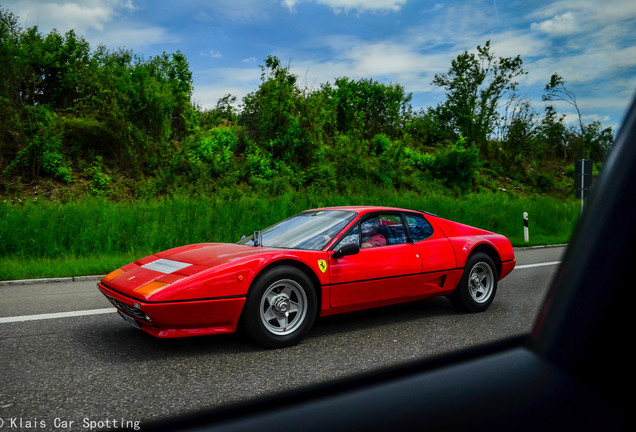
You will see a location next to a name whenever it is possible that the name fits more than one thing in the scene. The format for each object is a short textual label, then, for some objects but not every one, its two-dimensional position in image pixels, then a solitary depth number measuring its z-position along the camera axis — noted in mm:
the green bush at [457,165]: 23906
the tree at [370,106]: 26438
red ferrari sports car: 3840
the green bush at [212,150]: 19312
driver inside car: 4938
